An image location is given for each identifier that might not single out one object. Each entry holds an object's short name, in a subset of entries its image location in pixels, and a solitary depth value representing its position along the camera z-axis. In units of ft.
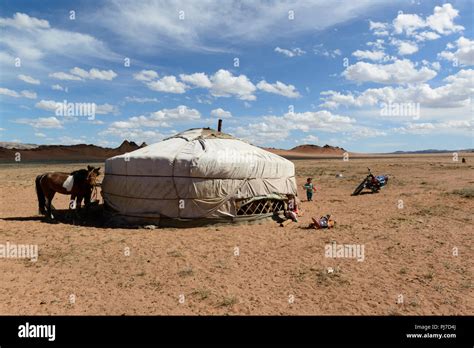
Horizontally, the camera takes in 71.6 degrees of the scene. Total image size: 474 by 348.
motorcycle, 51.18
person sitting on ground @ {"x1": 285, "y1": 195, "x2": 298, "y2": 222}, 33.07
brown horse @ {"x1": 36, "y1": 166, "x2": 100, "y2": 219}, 32.50
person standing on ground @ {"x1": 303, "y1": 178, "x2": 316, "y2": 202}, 43.91
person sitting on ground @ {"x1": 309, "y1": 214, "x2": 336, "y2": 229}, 30.25
